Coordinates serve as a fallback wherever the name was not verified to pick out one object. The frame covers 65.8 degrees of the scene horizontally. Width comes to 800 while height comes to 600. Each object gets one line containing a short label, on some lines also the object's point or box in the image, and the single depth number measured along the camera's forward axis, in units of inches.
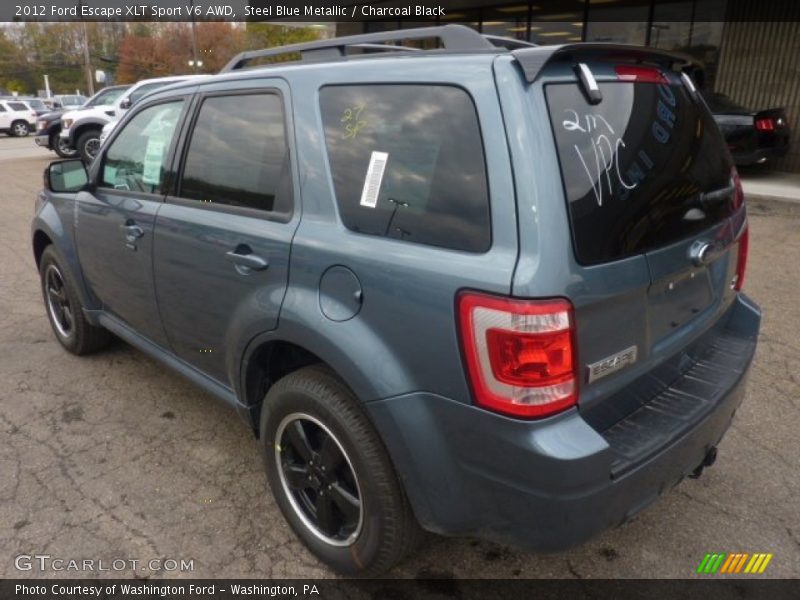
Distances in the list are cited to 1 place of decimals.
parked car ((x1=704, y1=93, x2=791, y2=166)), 398.3
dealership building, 459.2
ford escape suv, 65.7
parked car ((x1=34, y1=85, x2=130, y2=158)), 579.2
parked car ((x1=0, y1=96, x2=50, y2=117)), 1150.9
